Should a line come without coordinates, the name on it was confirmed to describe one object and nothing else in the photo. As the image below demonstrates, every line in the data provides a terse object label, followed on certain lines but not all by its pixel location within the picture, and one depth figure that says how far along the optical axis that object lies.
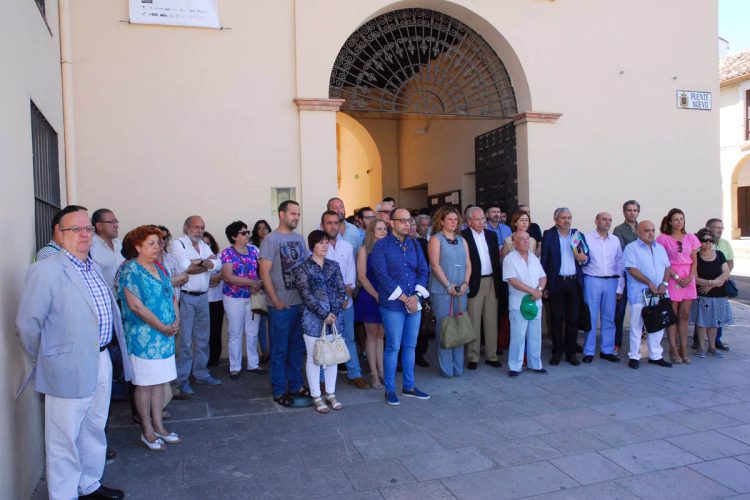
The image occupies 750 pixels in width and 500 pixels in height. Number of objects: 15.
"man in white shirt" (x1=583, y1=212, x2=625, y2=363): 6.74
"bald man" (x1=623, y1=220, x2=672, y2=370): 6.51
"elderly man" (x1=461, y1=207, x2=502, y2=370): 6.45
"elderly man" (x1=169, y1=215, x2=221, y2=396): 5.69
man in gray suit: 3.24
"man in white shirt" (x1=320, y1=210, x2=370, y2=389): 5.73
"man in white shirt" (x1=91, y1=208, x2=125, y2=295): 4.75
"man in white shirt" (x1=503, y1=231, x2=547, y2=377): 6.20
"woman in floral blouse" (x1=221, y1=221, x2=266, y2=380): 6.19
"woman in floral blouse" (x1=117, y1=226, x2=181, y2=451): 4.15
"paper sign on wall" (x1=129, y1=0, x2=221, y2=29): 6.58
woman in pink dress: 6.77
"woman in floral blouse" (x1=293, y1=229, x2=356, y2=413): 5.04
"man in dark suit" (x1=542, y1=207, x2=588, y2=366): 6.61
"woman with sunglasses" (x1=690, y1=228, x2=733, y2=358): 7.01
